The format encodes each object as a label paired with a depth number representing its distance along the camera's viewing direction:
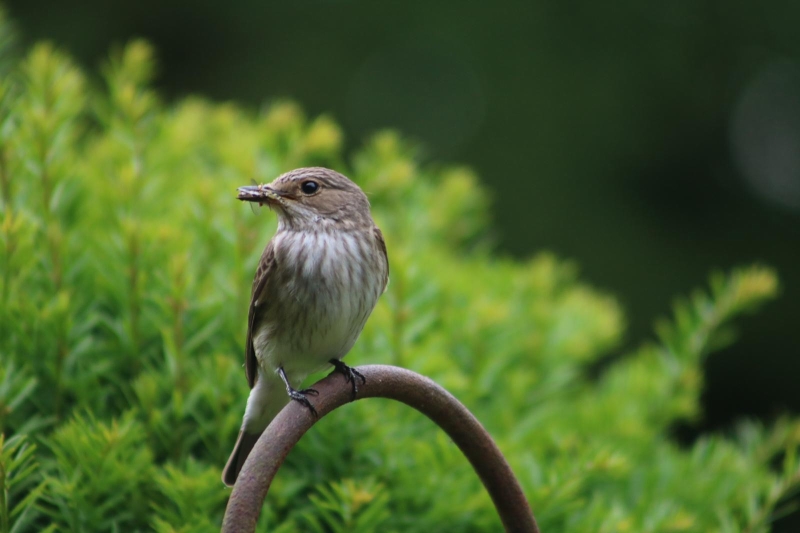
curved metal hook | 4.48
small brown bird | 4.56
